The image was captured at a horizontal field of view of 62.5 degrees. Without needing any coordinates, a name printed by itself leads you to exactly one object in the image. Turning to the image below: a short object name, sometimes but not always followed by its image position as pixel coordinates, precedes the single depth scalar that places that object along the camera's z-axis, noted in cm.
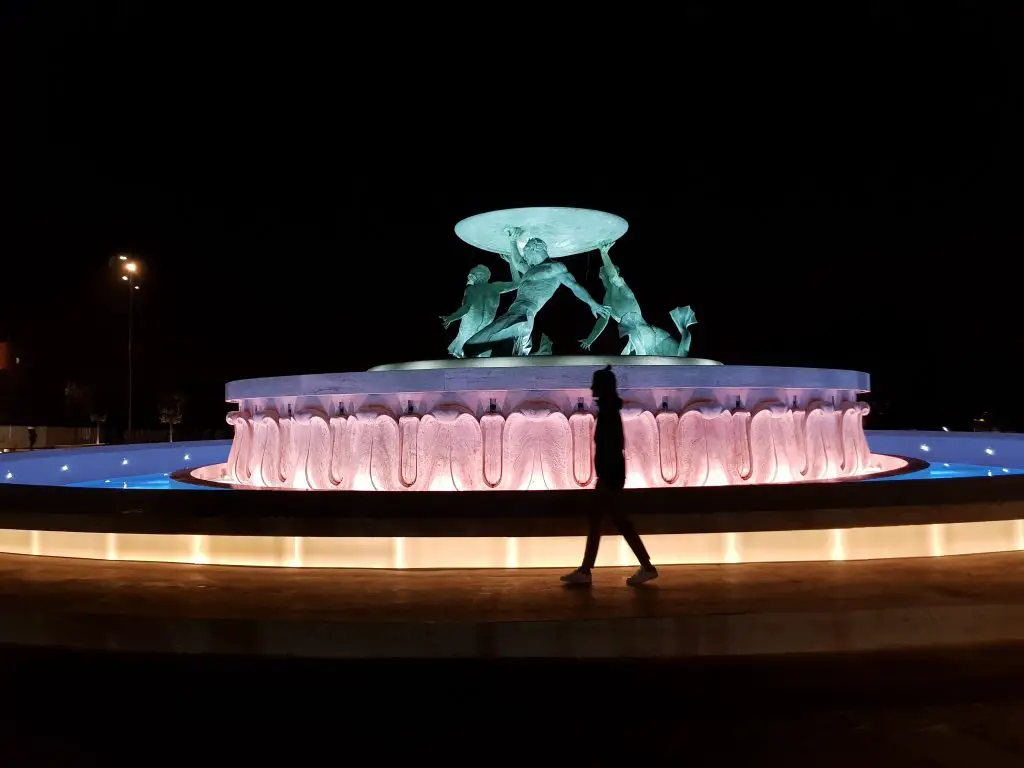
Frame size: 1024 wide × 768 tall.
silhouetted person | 635
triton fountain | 1088
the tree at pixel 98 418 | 2880
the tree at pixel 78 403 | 3616
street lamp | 2852
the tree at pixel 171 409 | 2859
